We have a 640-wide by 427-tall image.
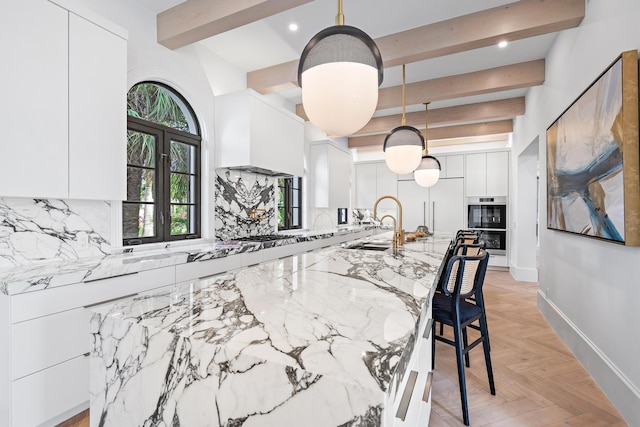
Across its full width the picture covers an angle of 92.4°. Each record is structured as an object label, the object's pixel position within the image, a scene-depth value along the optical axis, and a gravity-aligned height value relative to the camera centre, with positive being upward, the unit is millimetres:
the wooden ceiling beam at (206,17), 2244 +1523
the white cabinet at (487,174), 6262 +809
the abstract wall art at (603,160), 1699 +361
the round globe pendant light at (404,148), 3021 +639
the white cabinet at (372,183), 7367 +710
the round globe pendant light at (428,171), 4445 +601
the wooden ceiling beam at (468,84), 3640 +1632
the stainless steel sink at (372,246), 2621 -302
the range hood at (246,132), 3381 +916
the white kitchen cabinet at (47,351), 1509 -734
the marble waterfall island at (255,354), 575 -308
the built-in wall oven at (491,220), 6230 -160
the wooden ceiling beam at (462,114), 4863 +1644
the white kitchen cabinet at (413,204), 6969 +193
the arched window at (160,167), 2709 +428
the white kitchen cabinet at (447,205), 6645 +163
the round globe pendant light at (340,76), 1461 +670
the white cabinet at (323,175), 5395 +667
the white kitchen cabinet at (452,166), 6651 +1013
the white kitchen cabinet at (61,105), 1721 +665
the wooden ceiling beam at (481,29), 2461 +1595
